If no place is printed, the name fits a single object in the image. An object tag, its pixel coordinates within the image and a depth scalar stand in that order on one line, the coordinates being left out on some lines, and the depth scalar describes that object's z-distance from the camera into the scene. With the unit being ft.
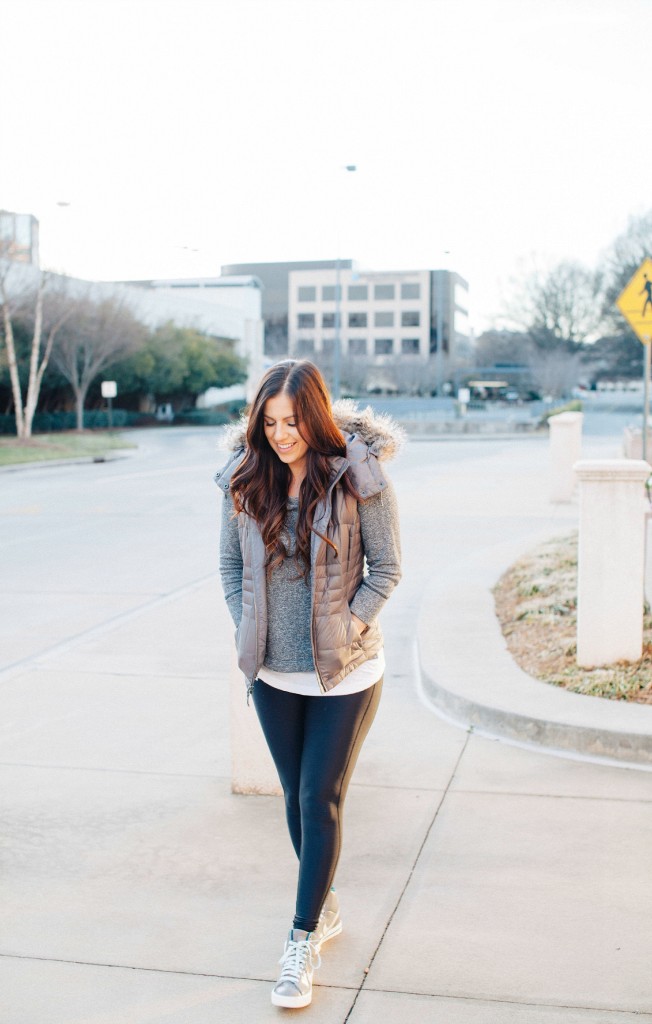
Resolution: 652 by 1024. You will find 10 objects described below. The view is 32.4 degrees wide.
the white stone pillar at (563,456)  57.26
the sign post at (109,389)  135.33
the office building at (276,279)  440.04
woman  10.68
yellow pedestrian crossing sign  43.29
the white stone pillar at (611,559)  19.84
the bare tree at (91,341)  155.22
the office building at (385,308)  411.13
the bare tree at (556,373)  234.38
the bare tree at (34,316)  125.39
